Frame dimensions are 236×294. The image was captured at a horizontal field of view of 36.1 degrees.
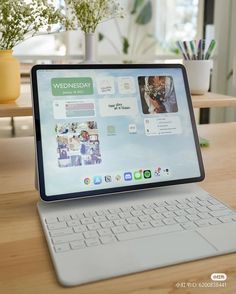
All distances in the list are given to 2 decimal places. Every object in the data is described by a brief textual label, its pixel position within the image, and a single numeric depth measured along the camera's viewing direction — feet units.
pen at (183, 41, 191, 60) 4.07
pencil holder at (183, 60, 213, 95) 4.03
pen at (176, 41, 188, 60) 4.11
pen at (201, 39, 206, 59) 4.02
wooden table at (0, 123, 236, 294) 1.37
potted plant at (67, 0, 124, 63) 3.43
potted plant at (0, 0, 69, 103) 2.89
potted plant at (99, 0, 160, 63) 8.41
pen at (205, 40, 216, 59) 3.94
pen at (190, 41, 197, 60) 4.05
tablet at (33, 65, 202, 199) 2.02
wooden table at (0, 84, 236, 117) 3.05
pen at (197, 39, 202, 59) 4.02
